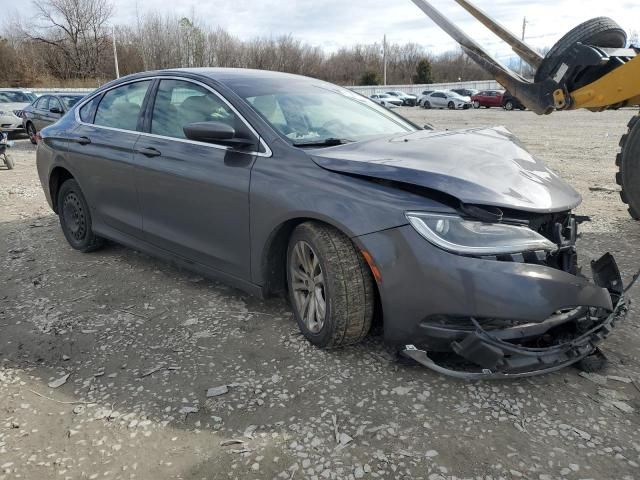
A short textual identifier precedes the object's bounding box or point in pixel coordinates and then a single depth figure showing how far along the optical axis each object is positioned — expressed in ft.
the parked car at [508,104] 117.44
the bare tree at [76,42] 195.21
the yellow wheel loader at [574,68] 12.53
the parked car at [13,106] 53.52
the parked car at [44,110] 46.37
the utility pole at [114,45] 169.99
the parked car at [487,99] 125.49
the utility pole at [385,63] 248.69
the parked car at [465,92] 145.73
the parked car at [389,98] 144.87
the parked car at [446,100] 131.64
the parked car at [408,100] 157.48
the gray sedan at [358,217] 8.19
